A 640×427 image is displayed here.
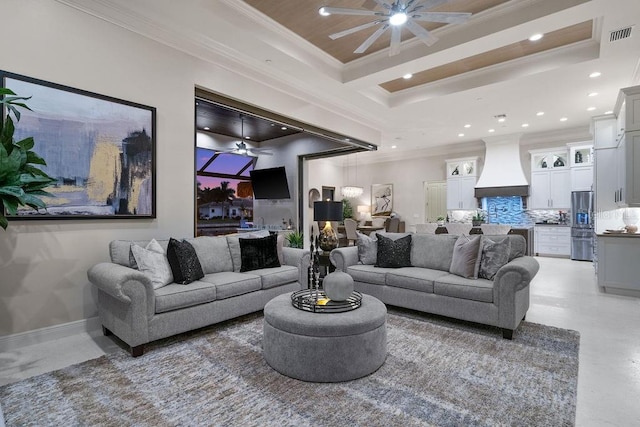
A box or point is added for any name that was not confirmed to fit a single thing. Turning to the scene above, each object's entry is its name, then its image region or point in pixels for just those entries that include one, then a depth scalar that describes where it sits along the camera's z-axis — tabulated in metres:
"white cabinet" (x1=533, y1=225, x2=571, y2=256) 8.22
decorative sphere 2.64
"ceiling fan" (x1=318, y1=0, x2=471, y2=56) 2.99
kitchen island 4.64
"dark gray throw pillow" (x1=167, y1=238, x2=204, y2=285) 3.21
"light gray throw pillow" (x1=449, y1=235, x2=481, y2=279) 3.53
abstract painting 2.94
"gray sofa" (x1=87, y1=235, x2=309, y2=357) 2.66
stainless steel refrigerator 7.61
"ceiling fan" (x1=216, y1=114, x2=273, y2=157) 7.41
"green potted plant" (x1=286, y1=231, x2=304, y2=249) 6.52
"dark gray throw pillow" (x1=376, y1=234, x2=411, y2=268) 4.13
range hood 8.71
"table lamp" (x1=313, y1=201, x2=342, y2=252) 4.95
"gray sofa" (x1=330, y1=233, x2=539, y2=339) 3.08
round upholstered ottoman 2.26
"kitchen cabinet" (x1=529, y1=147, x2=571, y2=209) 8.30
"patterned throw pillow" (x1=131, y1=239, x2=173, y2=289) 3.04
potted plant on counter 8.11
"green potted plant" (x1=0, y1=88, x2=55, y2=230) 2.13
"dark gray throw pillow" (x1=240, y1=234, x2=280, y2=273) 3.91
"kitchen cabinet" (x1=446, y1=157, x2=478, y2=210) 9.59
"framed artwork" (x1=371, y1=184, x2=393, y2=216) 11.62
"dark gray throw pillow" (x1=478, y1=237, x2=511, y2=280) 3.42
